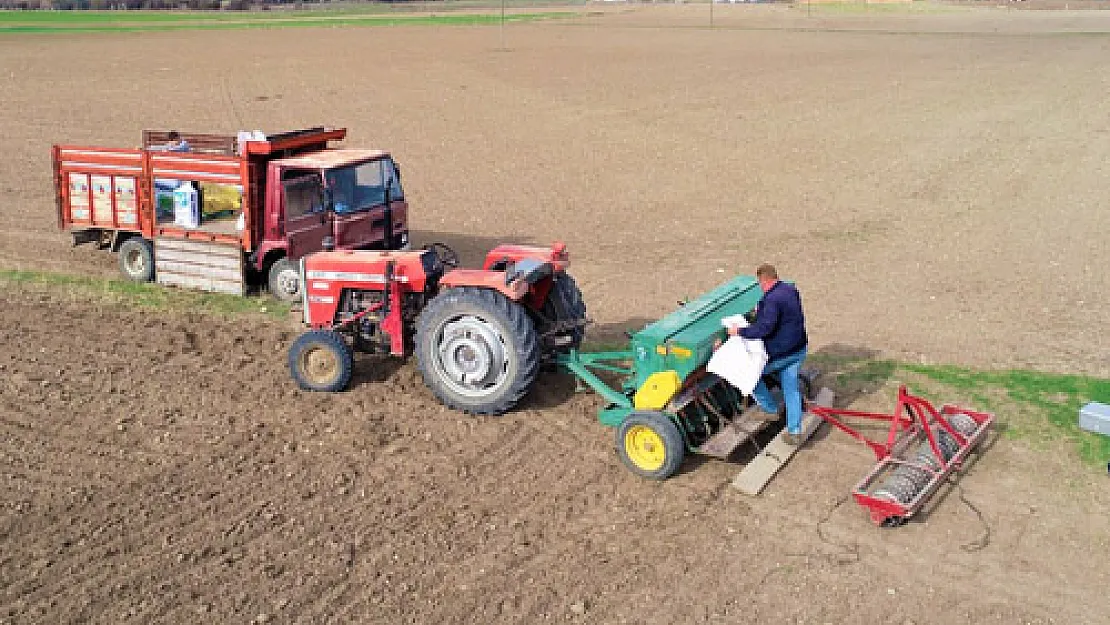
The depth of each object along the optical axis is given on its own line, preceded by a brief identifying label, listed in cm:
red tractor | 1002
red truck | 1377
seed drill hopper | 909
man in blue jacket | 935
